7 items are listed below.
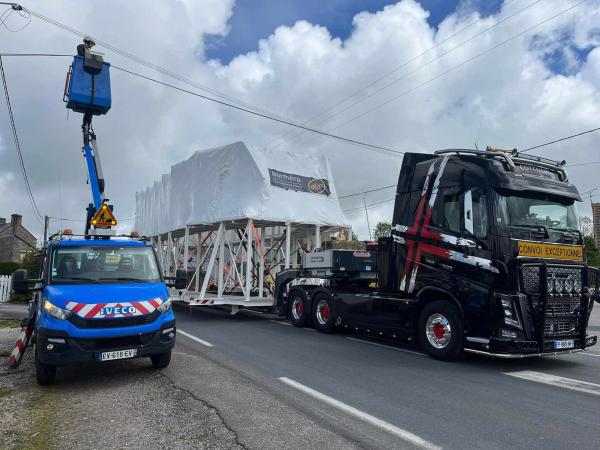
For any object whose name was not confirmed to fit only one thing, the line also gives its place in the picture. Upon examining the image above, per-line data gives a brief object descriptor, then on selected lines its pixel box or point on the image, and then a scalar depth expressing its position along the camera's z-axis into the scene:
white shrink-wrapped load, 14.24
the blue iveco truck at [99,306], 6.05
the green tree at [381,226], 55.83
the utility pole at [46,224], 43.55
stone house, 55.41
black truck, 7.34
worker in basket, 11.71
